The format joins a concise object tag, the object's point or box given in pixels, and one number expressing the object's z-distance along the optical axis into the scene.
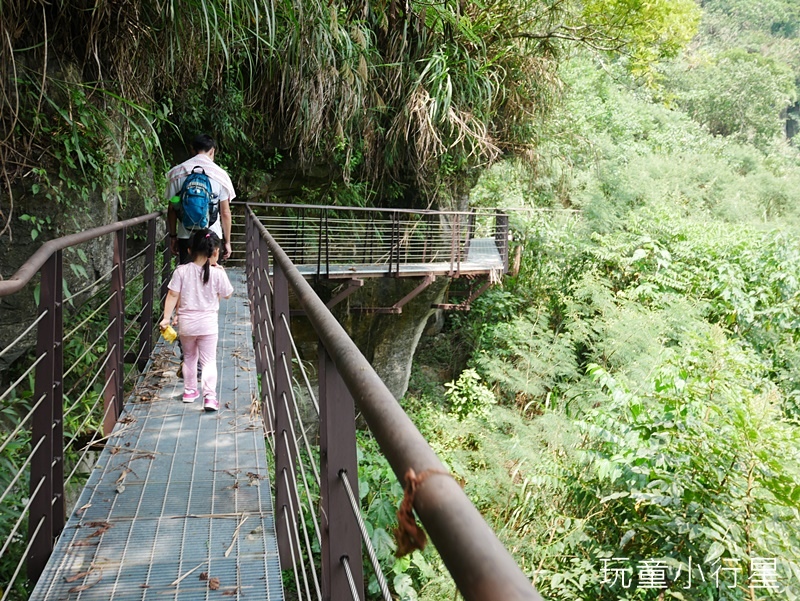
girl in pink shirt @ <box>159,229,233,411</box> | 3.80
